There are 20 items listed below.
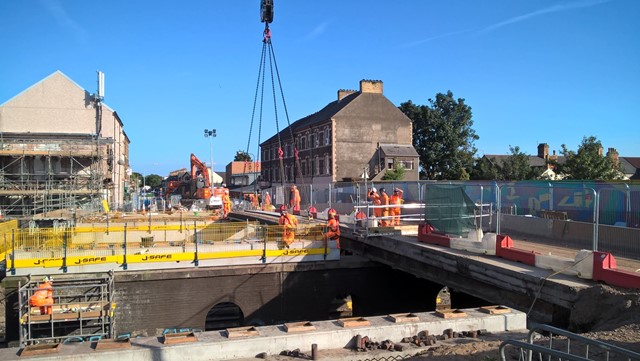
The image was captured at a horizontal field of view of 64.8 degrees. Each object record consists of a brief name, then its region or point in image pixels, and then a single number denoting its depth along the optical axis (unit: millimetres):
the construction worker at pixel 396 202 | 18722
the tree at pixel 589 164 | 36188
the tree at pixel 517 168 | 48281
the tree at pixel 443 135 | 59938
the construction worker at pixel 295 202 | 30241
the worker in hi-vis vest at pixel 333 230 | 17562
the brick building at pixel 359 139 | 50781
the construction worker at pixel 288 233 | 17062
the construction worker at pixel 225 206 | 34875
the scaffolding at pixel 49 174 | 38875
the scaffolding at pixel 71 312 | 12469
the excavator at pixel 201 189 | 40906
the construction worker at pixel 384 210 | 18734
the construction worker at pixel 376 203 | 19378
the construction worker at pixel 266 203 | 38103
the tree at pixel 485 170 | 50716
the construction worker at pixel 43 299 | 12703
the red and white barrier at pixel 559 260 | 8438
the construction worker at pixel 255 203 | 40834
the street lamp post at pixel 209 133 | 54312
